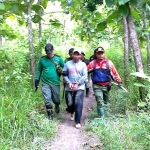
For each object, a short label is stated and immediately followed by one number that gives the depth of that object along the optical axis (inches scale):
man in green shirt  271.4
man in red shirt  264.2
